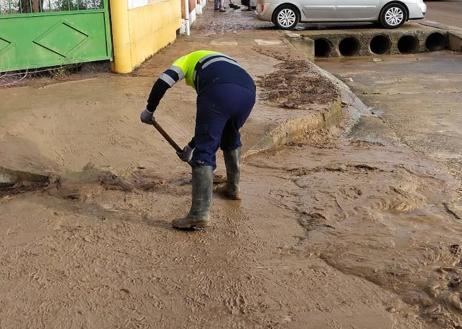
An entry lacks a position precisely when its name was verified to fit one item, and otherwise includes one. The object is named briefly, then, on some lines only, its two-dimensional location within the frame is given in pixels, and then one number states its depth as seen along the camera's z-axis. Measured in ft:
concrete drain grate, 48.62
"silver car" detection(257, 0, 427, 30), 49.26
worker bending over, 12.54
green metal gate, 24.14
